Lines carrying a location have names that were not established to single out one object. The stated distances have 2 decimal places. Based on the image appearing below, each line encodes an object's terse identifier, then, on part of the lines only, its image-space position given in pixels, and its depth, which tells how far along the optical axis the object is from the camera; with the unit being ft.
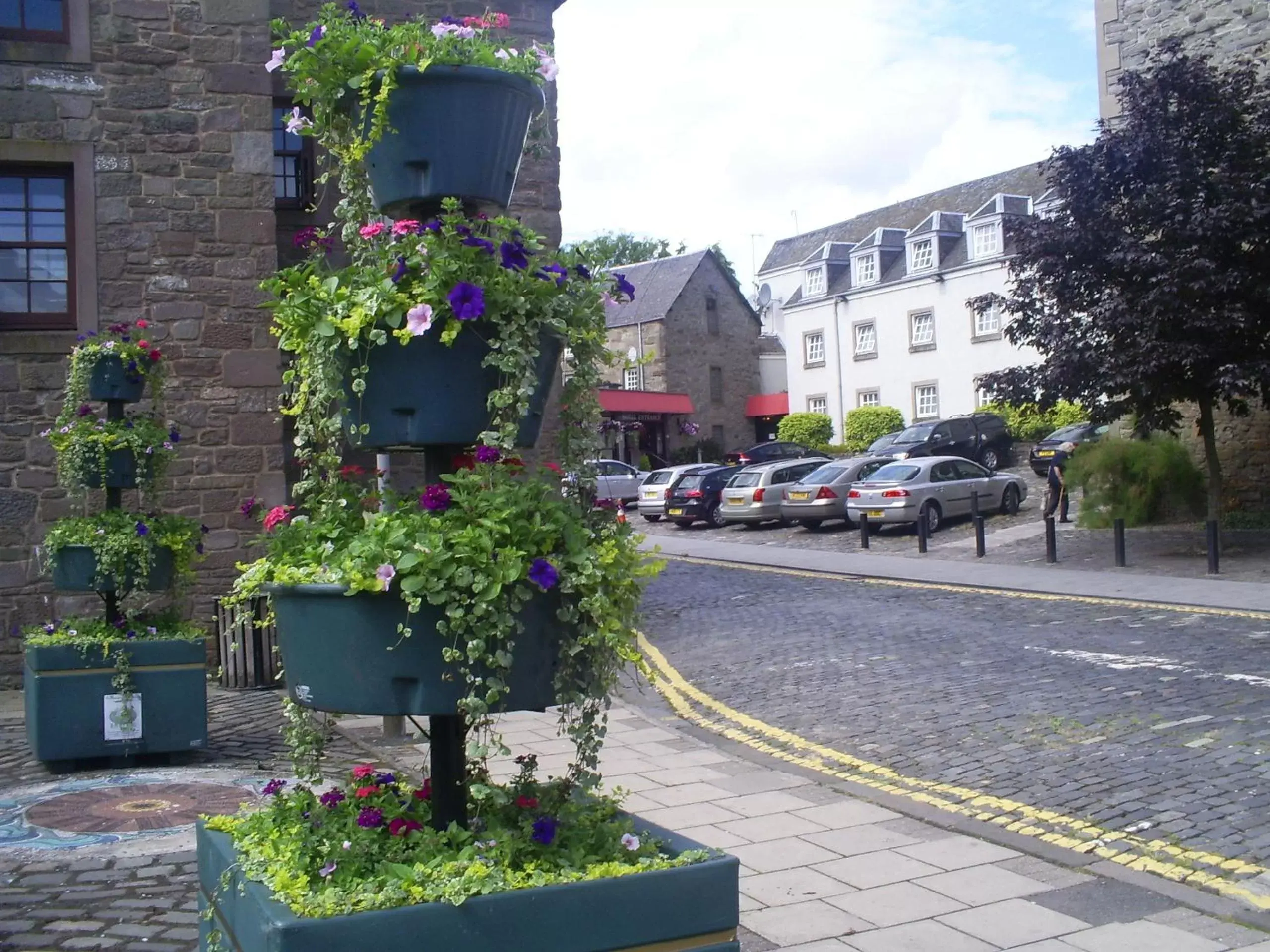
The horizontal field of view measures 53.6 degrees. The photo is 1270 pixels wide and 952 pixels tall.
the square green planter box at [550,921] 9.08
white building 146.20
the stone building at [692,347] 175.01
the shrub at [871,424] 149.07
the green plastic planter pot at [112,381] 27.27
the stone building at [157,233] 37.06
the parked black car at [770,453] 136.56
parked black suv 107.45
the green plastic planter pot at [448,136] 10.90
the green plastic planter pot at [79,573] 26.66
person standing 75.51
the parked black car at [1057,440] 96.43
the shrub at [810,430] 158.20
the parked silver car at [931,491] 79.66
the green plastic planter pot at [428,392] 10.51
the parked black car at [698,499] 100.37
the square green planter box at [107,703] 26.02
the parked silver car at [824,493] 87.66
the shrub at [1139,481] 70.64
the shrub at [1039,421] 117.08
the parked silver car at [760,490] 92.53
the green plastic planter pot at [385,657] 9.82
